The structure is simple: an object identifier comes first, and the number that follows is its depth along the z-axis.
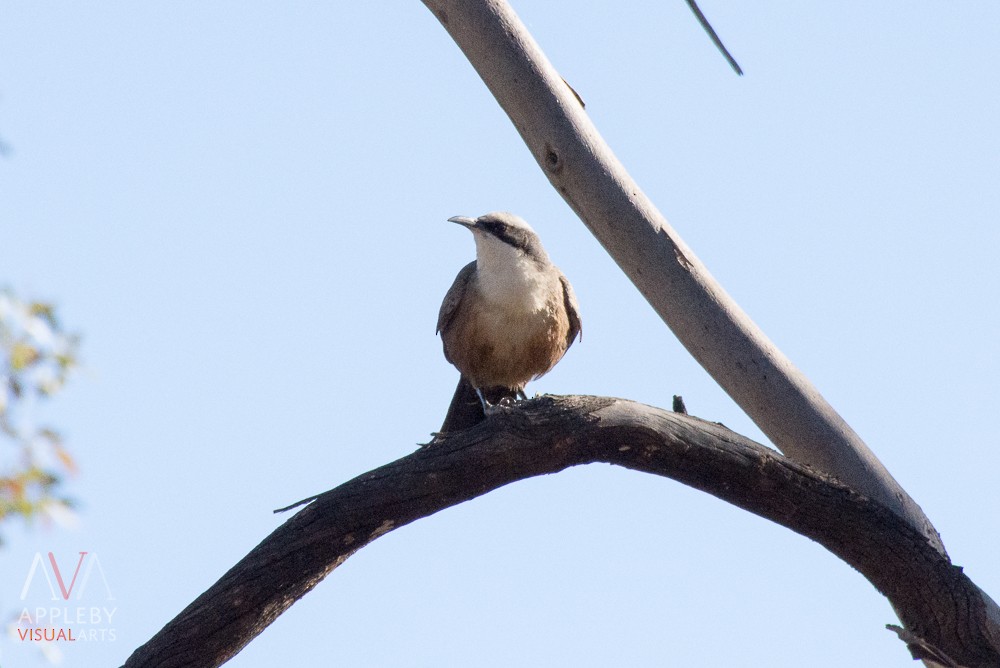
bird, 13.98
